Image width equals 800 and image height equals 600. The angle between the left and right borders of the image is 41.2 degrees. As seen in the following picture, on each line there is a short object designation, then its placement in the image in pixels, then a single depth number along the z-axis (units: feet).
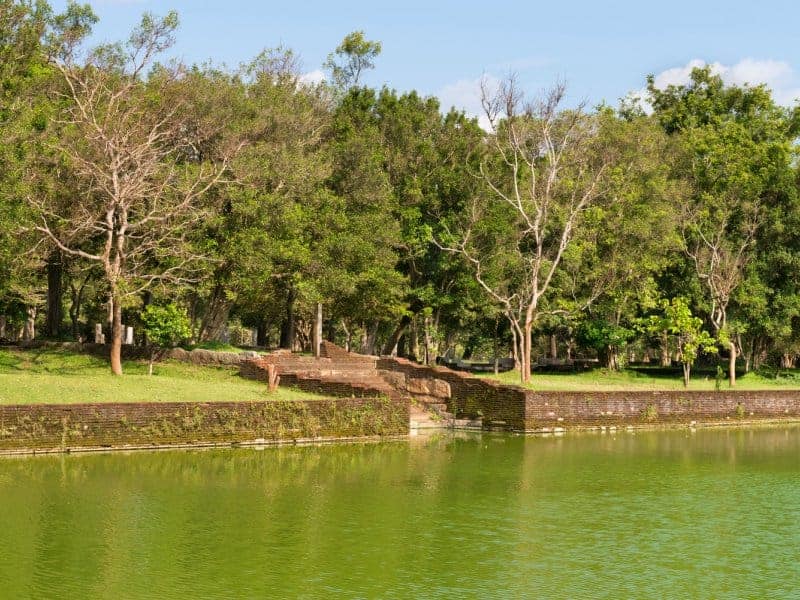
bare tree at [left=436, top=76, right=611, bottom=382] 156.25
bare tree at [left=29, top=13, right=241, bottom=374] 119.34
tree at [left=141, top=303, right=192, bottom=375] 129.18
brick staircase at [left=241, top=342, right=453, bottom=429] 114.21
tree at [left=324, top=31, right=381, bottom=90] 178.70
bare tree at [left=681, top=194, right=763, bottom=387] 171.53
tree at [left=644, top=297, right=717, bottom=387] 153.89
